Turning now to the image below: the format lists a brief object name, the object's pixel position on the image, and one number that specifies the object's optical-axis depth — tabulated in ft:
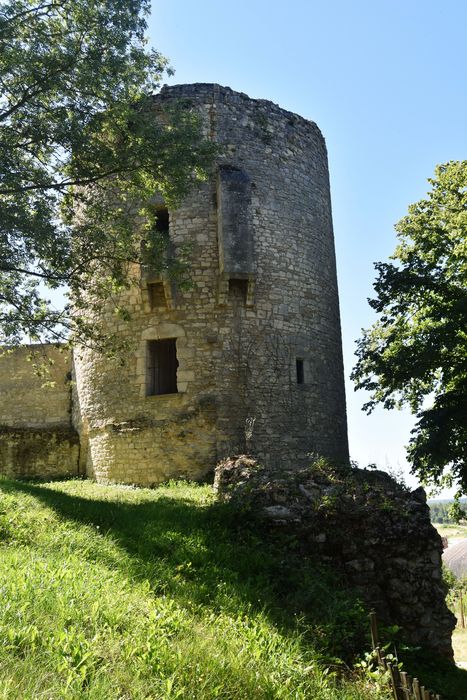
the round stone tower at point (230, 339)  38.88
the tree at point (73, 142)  28.48
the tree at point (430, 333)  40.88
